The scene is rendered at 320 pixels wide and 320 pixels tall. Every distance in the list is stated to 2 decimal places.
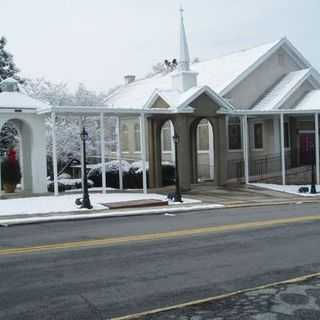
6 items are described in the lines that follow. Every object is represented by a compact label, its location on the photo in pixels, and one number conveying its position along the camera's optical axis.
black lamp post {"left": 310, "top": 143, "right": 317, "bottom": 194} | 22.69
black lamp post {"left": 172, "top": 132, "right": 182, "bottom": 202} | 18.27
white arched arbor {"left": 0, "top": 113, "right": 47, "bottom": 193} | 20.58
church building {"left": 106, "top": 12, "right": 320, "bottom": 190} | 23.28
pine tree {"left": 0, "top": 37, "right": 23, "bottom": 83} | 28.69
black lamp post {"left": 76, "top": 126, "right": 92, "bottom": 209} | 16.48
